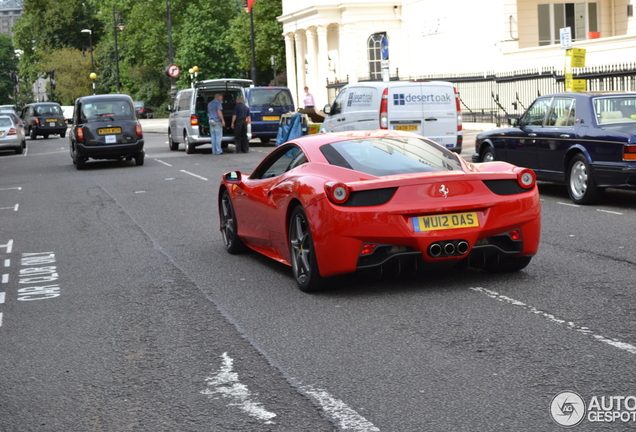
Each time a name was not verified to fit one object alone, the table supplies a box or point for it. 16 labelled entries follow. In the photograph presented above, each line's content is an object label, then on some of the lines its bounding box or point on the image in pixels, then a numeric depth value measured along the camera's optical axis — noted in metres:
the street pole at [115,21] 80.85
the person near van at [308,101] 37.37
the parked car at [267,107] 32.56
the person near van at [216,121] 27.66
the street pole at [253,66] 46.04
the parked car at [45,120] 51.25
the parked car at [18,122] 36.97
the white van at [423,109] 19.66
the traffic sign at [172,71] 45.03
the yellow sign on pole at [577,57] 18.80
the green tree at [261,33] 69.88
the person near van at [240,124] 28.03
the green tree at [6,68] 144.88
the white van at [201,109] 29.19
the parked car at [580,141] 12.50
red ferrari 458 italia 7.09
